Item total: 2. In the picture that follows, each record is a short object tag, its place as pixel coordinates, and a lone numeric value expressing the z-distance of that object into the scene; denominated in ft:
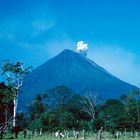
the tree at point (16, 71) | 212.23
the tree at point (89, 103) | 294.46
